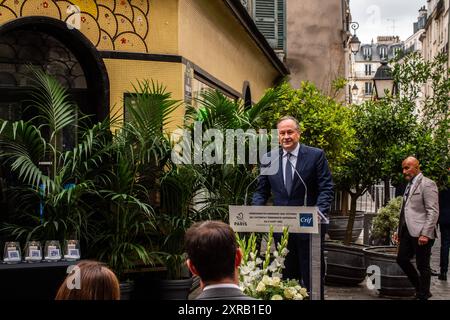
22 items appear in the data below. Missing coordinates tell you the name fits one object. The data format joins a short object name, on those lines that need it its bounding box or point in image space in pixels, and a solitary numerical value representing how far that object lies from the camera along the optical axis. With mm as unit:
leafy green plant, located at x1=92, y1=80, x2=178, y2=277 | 7973
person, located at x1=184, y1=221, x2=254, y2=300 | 3492
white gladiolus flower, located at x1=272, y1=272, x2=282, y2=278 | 4886
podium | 5773
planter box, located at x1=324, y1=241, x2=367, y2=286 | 10578
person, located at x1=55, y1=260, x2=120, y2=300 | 3385
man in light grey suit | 9438
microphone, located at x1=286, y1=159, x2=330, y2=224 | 6734
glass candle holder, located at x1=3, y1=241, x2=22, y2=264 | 7172
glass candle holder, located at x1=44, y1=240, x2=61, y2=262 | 7189
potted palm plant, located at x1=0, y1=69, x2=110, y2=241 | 7570
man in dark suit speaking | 7242
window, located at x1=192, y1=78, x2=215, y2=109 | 10291
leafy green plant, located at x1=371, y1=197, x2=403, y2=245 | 12094
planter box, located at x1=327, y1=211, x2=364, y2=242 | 16922
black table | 6777
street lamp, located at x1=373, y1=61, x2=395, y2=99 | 16562
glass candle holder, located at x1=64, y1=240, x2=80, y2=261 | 7281
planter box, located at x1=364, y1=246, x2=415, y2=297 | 10016
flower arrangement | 4668
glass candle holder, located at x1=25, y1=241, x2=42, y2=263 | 7166
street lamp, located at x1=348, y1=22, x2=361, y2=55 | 24620
